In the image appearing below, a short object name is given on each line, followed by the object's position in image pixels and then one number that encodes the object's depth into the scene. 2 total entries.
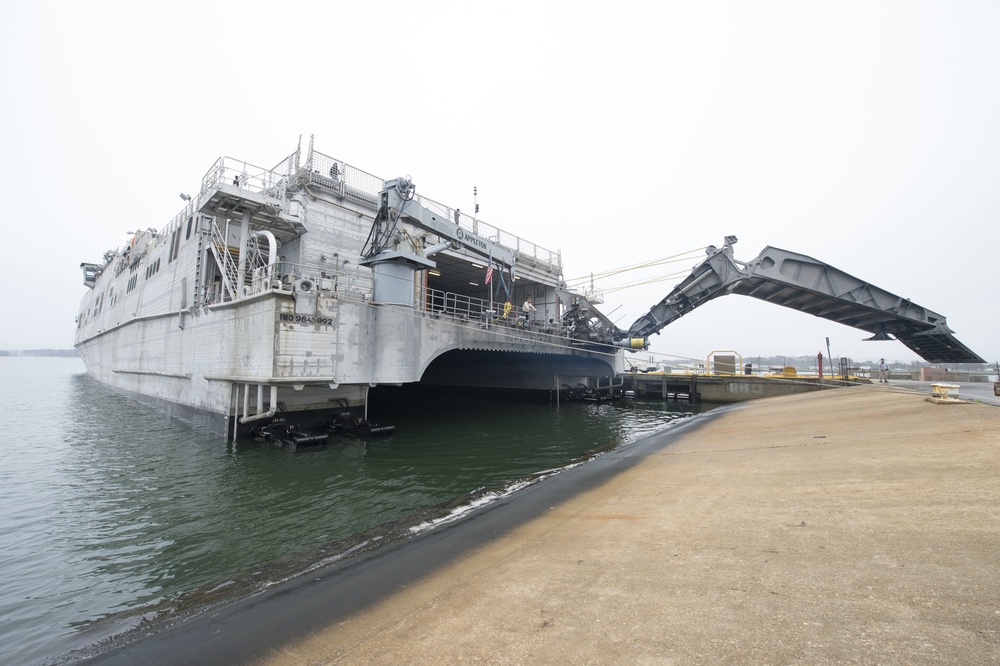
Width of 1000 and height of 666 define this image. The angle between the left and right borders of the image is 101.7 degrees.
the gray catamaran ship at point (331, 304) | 15.48
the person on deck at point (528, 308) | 24.52
